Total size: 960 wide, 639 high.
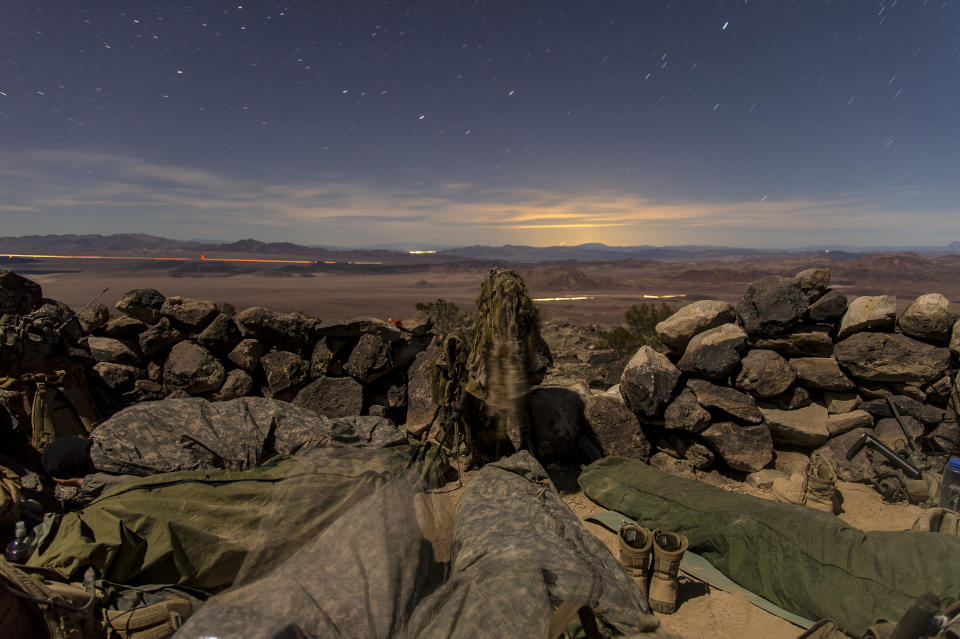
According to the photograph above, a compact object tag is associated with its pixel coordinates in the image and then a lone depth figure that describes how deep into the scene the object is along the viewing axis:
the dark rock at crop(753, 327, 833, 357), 5.12
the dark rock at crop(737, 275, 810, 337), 5.15
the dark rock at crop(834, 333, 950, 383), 4.70
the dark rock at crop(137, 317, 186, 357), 5.69
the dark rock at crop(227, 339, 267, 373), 5.74
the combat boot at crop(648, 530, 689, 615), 2.96
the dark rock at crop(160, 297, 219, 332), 5.79
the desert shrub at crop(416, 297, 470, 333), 17.41
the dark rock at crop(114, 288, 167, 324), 5.71
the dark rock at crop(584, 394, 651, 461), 4.99
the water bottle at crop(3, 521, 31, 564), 2.51
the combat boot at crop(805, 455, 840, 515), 4.08
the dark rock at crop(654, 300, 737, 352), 5.35
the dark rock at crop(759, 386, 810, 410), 5.07
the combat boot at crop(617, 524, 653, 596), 2.98
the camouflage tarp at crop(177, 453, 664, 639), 1.71
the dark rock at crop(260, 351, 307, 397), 5.72
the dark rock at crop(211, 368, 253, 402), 5.66
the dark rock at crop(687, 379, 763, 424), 4.86
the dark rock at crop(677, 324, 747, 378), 4.98
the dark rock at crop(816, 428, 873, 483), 4.60
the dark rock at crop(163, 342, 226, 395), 5.61
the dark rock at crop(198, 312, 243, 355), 5.76
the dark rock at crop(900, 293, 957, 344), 4.73
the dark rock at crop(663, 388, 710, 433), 4.82
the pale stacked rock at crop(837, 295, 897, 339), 4.96
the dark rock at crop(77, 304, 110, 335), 5.57
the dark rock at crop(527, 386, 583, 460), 5.10
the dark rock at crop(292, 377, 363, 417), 5.67
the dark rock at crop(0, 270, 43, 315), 5.07
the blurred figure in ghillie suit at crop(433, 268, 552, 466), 4.18
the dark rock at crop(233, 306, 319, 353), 5.83
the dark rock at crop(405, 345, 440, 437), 5.61
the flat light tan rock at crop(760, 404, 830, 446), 4.86
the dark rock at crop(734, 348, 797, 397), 4.96
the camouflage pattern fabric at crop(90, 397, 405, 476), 3.53
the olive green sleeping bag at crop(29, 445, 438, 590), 2.50
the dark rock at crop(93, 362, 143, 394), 5.46
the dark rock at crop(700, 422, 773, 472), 4.76
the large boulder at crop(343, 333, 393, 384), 5.77
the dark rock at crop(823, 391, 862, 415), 4.97
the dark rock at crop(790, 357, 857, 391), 4.96
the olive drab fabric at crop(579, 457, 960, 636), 2.68
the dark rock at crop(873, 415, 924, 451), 4.64
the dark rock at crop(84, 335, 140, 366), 5.54
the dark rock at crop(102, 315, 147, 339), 5.70
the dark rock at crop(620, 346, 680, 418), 4.91
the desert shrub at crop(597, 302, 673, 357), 12.05
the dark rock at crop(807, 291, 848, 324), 5.21
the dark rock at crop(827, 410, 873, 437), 4.85
